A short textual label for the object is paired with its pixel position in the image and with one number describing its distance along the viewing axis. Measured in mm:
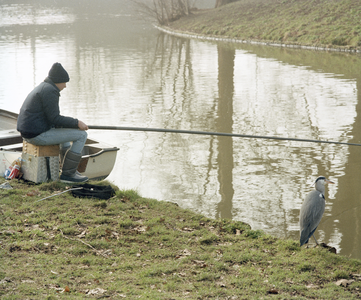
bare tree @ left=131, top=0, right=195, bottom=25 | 39156
